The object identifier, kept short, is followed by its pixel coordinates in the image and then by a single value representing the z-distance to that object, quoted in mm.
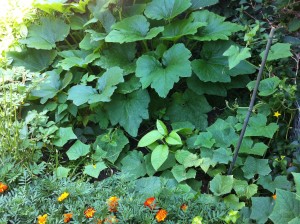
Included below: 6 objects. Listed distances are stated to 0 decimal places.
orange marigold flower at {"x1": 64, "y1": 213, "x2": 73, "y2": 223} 1985
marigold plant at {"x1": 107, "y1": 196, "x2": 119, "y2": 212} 2004
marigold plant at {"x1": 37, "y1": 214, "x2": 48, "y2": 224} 1956
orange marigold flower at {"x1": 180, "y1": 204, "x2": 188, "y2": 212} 2021
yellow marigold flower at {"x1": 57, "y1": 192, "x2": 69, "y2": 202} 2076
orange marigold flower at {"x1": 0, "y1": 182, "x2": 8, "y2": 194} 2227
